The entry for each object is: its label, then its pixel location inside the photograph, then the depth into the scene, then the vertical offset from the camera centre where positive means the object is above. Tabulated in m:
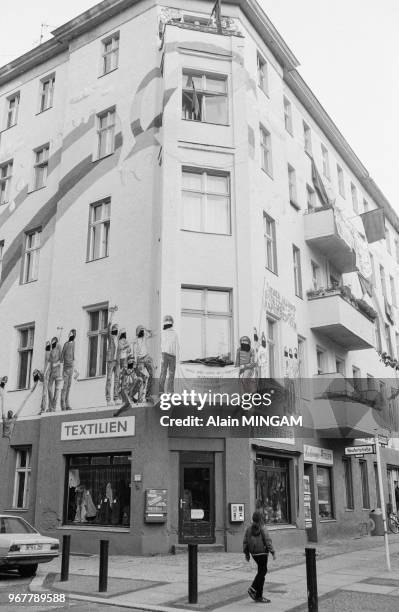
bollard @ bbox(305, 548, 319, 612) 8.91 -1.20
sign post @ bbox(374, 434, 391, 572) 12.77 -0.05
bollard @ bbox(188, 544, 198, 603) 9.86 -1.28
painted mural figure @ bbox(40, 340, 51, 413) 20.00 +3.82
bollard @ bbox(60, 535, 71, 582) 11.88 -1.24
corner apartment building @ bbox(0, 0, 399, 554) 17.64 +7.71
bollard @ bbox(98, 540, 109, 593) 10.95 -1.27
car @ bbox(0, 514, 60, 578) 12.28 -1.04
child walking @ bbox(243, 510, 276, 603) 10.01 -0.87
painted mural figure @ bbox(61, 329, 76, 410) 19.45 +4.05
